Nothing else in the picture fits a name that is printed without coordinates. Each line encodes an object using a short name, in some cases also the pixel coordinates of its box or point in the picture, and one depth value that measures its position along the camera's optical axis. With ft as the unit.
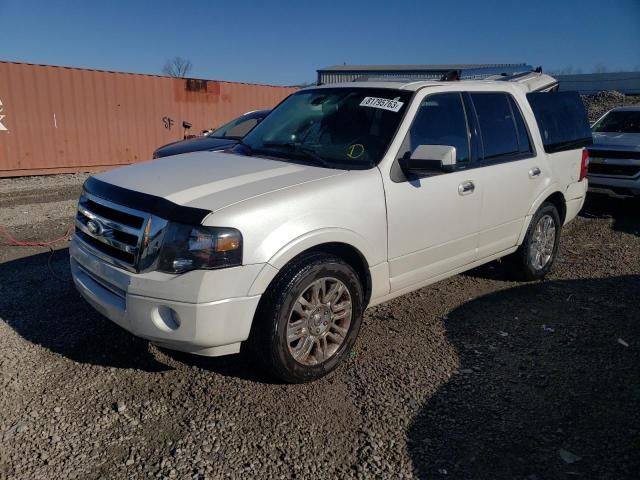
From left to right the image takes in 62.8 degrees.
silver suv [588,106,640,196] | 26.66
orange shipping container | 41.04
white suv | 9.19
